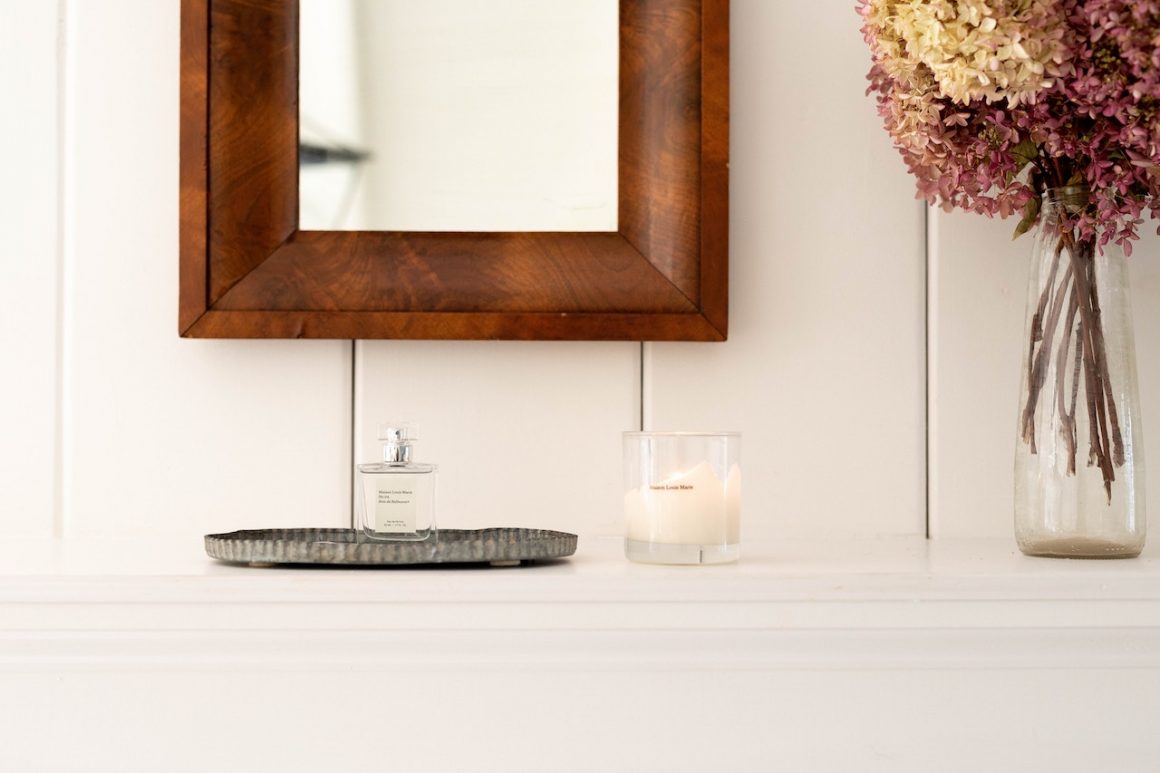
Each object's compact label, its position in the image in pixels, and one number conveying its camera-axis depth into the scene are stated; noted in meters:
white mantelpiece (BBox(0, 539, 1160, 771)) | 1.71
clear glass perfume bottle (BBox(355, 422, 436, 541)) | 1.84
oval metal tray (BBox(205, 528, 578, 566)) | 1.77
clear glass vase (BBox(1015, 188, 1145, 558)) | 1.84
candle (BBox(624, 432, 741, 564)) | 1.78
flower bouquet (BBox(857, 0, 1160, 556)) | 1.77
